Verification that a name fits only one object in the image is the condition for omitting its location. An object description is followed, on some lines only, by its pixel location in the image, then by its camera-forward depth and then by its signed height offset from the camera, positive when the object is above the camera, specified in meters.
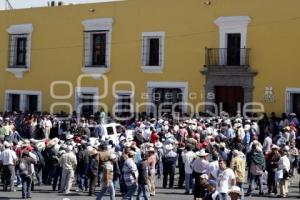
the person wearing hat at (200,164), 18.17 -1.26
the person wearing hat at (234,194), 12.95 -1.45
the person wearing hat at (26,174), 18.80 -1.69
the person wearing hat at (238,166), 17.81 -1.27
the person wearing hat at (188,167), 19.22 -1.44
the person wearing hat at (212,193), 13.35 -1.50
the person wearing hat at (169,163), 20.11 -1.39
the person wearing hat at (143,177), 17.42 -1.58
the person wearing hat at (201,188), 14.12 -1.60
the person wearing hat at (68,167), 19.56 -1.53
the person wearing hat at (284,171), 19.02 -1.45
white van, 25.99 -0.60
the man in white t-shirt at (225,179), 15.16 -1.39
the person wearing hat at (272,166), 19.27 -1.36
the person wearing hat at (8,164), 20.08 -1.52
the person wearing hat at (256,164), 18.94 -1.29
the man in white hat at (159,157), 21.53 -1.29
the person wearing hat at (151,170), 18.56 -1.48
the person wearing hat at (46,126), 30.66 -0.57
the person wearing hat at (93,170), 19.03 -1.55
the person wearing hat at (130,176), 16.70 -1.49
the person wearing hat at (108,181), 16.92 -1.65
